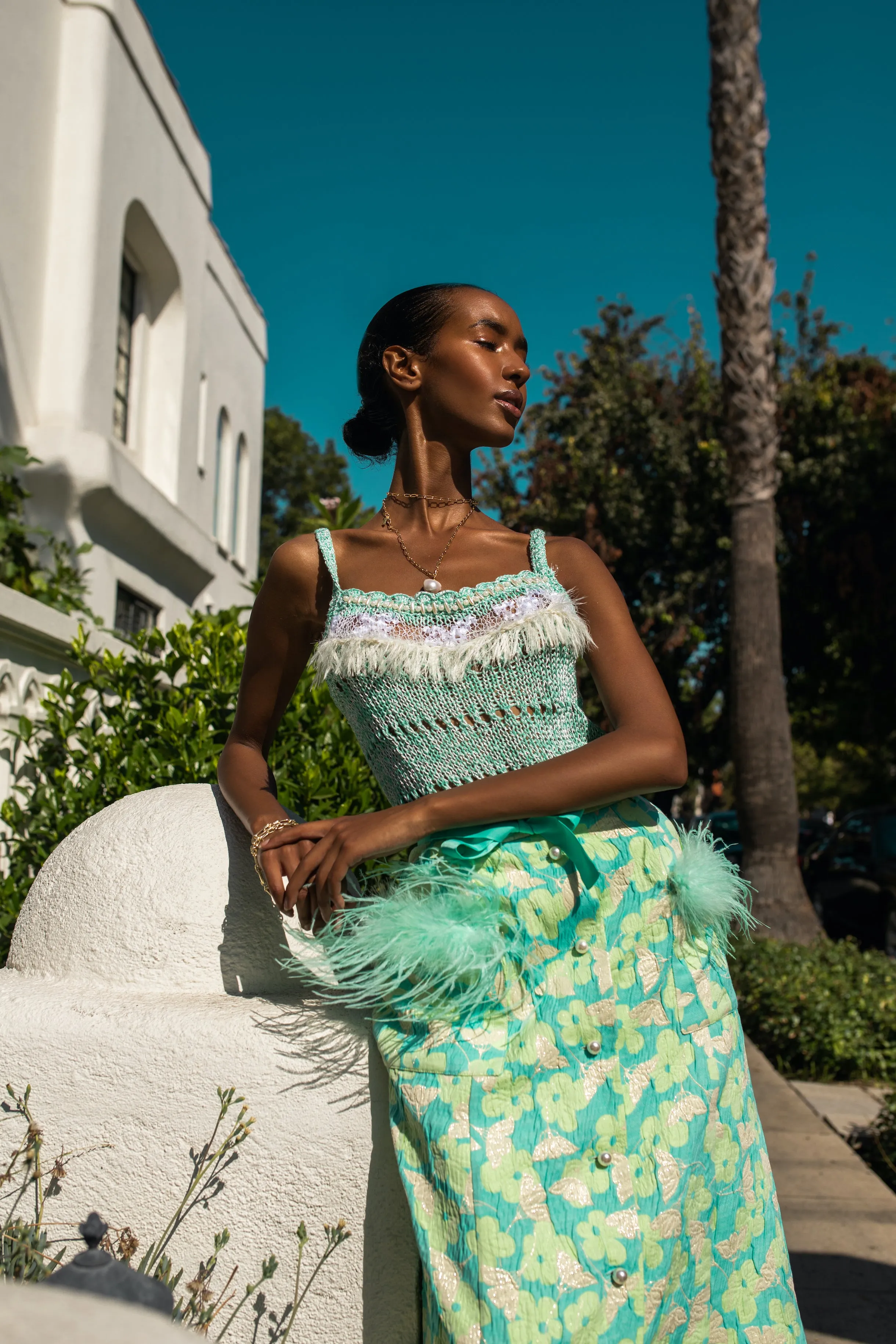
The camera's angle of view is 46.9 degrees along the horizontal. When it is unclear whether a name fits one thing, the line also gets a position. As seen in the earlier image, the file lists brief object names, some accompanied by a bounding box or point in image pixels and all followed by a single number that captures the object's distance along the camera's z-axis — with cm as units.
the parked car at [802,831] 1459
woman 139
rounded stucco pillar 160
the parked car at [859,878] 1025
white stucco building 669
